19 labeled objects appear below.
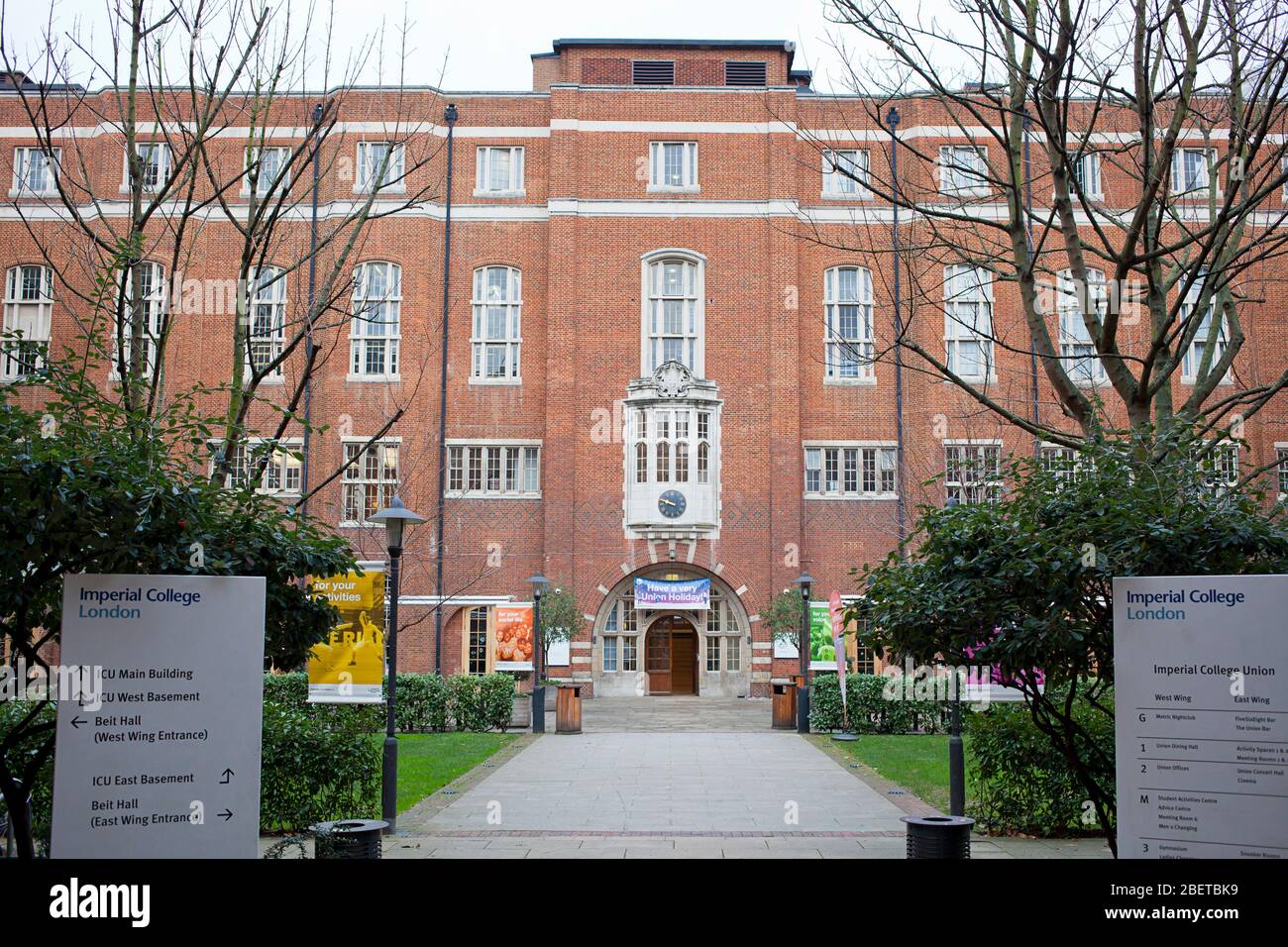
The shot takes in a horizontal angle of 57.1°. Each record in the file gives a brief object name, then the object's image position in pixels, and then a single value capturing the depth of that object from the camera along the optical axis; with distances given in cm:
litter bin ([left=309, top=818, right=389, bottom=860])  844
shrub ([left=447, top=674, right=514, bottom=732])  2348
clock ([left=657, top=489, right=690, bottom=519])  3325
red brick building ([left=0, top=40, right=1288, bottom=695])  3344
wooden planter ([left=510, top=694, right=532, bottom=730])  2580
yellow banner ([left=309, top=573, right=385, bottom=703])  1417
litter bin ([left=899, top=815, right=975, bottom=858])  894
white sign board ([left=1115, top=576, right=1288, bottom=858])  555
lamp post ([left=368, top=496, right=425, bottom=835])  1217
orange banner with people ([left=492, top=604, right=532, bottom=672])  2875
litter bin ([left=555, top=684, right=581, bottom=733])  2376
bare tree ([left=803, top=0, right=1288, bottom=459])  826
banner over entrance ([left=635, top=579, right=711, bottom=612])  3356
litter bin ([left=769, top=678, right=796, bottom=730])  2445
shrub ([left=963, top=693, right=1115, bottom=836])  1145
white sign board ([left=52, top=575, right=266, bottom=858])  576
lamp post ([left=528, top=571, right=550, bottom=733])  2406
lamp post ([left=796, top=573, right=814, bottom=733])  2362
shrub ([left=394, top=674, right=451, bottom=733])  2319
